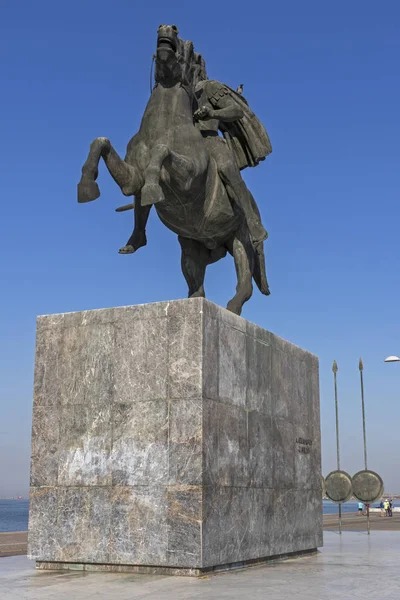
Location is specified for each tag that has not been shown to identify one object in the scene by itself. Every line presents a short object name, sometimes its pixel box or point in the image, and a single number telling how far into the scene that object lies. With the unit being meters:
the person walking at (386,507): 44.75
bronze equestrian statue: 9.85
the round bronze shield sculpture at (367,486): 18.53
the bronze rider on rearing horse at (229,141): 11.00
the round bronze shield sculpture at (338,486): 19.06
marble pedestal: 8.69
